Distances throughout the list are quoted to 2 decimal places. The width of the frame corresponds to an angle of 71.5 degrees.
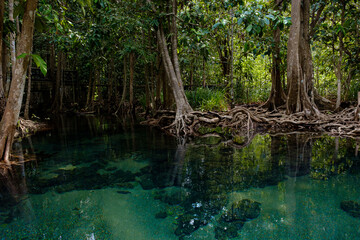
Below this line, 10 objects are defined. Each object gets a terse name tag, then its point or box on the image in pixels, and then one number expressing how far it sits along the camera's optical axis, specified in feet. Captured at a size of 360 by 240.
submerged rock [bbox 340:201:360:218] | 8.03
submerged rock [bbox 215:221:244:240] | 7.17
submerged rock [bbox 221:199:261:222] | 8.07
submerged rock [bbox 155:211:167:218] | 8.39
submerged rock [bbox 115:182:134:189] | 11.03
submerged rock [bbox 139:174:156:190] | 10.87
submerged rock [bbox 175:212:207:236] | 7.45
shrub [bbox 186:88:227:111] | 33.23
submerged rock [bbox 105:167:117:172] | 13.26
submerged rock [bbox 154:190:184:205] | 9.35
